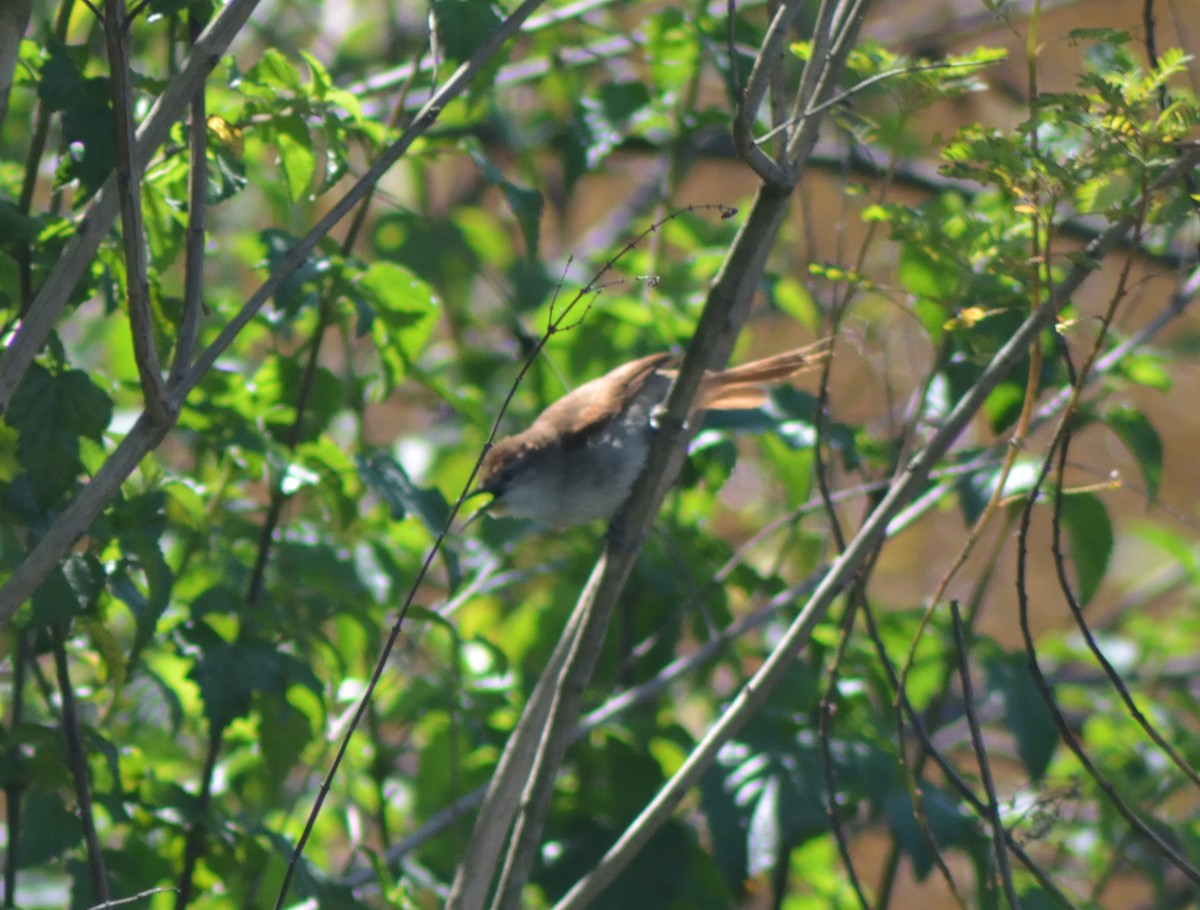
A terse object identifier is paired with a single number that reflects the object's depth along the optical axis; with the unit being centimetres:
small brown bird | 791
